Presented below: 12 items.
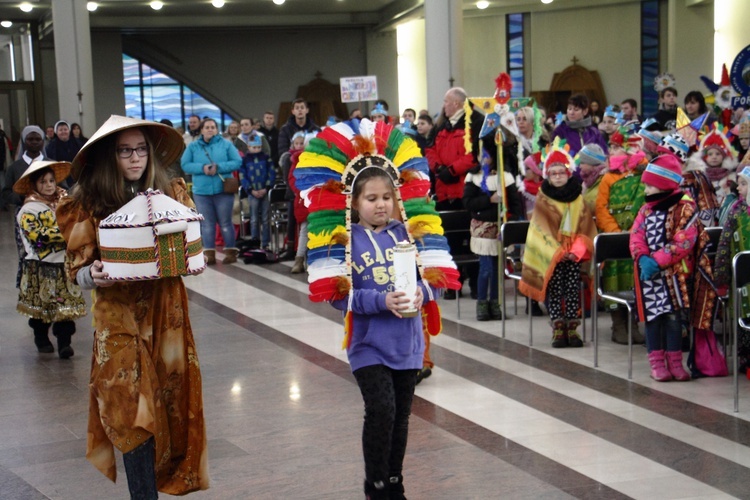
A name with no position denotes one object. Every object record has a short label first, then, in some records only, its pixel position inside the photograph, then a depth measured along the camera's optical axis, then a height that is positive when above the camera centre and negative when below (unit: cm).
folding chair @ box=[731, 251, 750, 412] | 606 -94
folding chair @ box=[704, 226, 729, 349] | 708 -87
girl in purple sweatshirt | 432 -86
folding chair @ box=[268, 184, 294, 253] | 1339 -102
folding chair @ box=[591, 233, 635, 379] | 720 -90
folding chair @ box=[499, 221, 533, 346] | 820 -86
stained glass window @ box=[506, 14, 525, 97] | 2695 +190
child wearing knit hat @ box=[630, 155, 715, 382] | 671 -90
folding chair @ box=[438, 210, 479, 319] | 922 -86
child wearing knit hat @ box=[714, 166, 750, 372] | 656 -73
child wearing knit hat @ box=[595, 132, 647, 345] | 799 -62
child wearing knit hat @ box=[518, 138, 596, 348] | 780 -88
